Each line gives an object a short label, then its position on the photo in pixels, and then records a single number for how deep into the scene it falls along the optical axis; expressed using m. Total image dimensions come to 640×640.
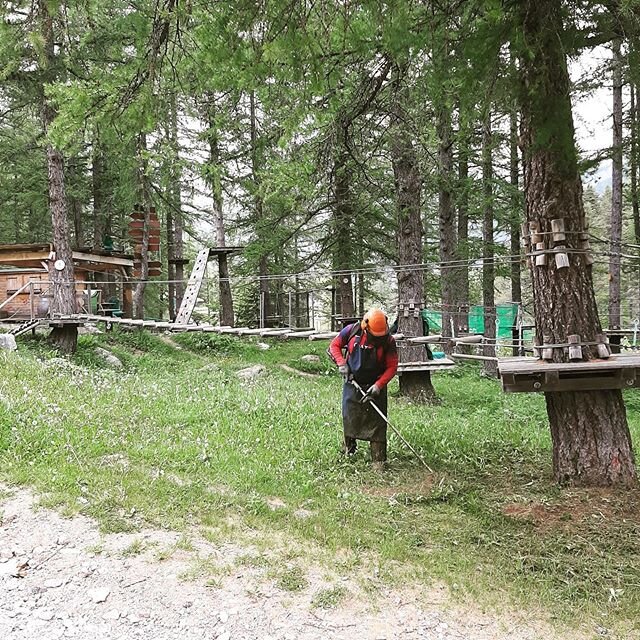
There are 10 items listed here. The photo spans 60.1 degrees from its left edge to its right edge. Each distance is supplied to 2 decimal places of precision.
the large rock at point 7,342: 11.25
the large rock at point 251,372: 12.40
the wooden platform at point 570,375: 4.30
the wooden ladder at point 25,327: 12.91
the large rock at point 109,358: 13.27
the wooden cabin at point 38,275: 16.18
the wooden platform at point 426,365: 9.80
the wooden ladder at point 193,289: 12.07
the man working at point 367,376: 5.89
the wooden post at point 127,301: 19.88
